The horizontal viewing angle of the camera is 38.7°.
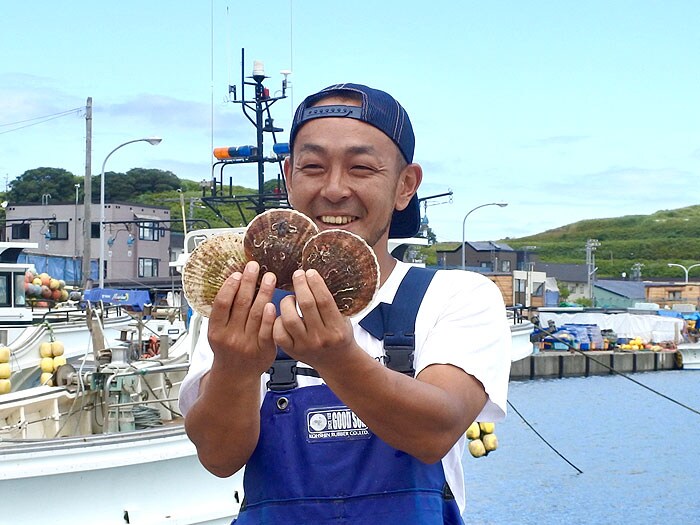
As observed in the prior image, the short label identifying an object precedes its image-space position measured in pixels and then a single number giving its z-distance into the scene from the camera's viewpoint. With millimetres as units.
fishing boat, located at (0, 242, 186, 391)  18344
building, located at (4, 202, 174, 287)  64875
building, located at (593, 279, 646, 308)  96988
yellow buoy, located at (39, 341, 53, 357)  13983
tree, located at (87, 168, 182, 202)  112625
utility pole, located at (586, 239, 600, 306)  94750
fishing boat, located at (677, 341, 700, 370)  59562
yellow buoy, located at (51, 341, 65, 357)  14027
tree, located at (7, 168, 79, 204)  104000
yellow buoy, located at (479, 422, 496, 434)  16125
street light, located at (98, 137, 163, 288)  35562
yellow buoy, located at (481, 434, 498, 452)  15820
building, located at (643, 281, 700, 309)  95062
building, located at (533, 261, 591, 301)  107750
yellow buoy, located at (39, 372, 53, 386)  13933
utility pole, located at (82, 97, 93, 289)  36719
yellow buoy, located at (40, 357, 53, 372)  13828
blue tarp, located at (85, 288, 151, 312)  16531
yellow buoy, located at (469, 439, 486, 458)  15781
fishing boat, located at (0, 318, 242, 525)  10398
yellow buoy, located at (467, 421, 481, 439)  16047
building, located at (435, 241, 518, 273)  92000
